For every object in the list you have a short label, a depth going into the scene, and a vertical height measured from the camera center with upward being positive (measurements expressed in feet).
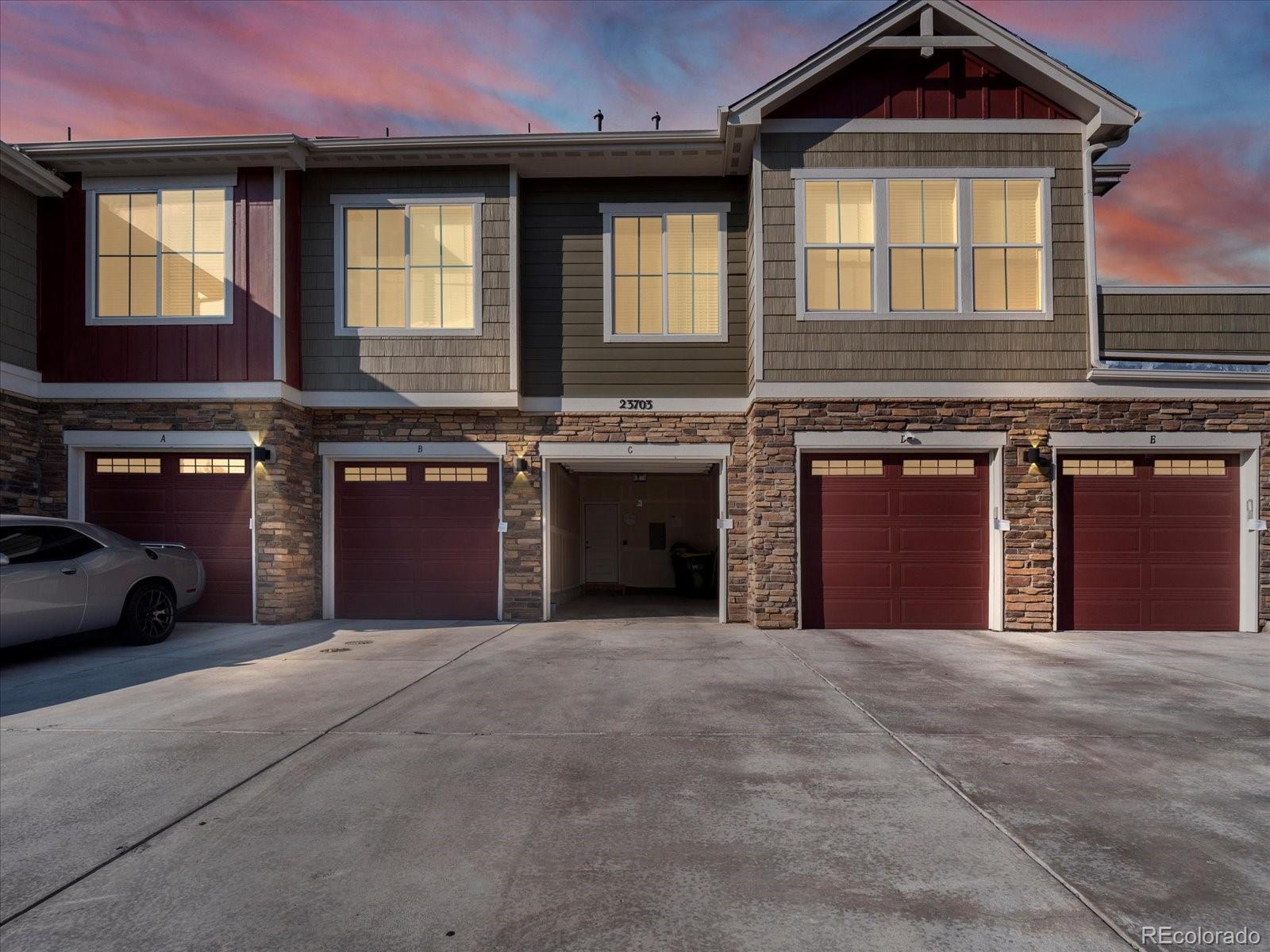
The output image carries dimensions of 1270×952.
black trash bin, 49.32 -6.13
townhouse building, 32.17 +5.87
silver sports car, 22.74 -3.49
